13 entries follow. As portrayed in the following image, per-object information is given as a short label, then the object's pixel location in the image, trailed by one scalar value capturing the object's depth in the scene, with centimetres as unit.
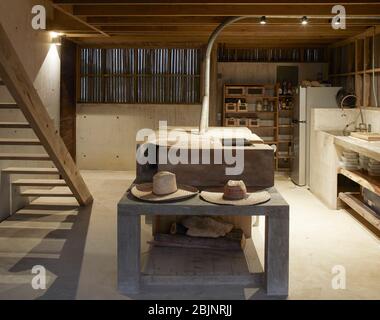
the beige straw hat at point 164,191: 361
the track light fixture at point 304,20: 621
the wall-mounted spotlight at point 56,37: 766
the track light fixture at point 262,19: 622
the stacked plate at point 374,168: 580
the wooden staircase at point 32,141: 436
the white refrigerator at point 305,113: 804
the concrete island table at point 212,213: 349
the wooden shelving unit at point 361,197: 532
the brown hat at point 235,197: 355
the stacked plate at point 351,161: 629
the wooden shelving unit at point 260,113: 951
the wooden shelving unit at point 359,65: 721
